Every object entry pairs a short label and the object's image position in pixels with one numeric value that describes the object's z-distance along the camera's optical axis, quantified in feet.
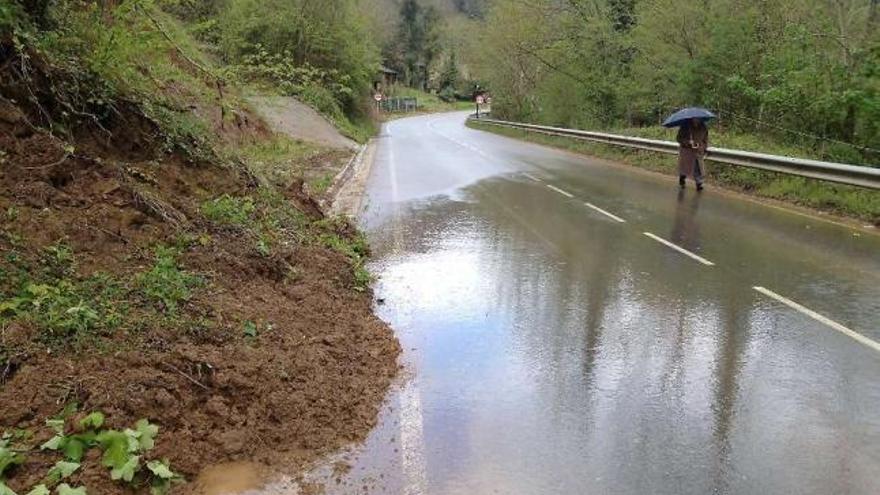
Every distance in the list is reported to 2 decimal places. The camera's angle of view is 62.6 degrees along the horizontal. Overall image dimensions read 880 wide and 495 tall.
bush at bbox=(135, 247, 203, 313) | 18.84
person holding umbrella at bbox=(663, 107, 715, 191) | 54.49
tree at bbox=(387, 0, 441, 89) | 367.45
